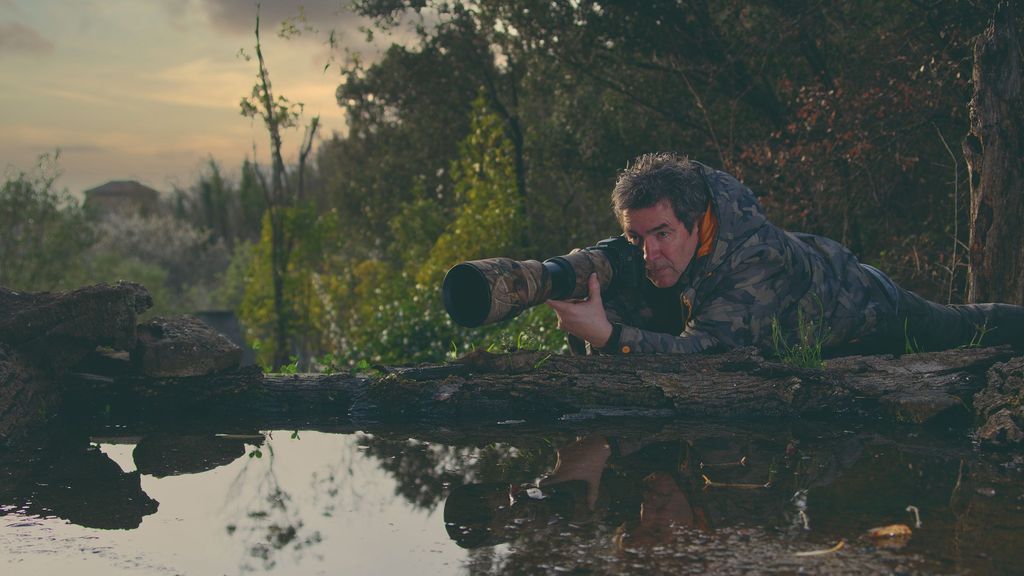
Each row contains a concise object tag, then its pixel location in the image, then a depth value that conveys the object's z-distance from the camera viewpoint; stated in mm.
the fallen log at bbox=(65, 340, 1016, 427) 4836
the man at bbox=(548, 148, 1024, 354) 4996
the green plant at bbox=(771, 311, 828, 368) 5152
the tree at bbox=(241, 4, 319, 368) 17125
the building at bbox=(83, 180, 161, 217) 55866
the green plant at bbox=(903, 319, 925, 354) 5654
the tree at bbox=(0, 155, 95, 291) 27891
